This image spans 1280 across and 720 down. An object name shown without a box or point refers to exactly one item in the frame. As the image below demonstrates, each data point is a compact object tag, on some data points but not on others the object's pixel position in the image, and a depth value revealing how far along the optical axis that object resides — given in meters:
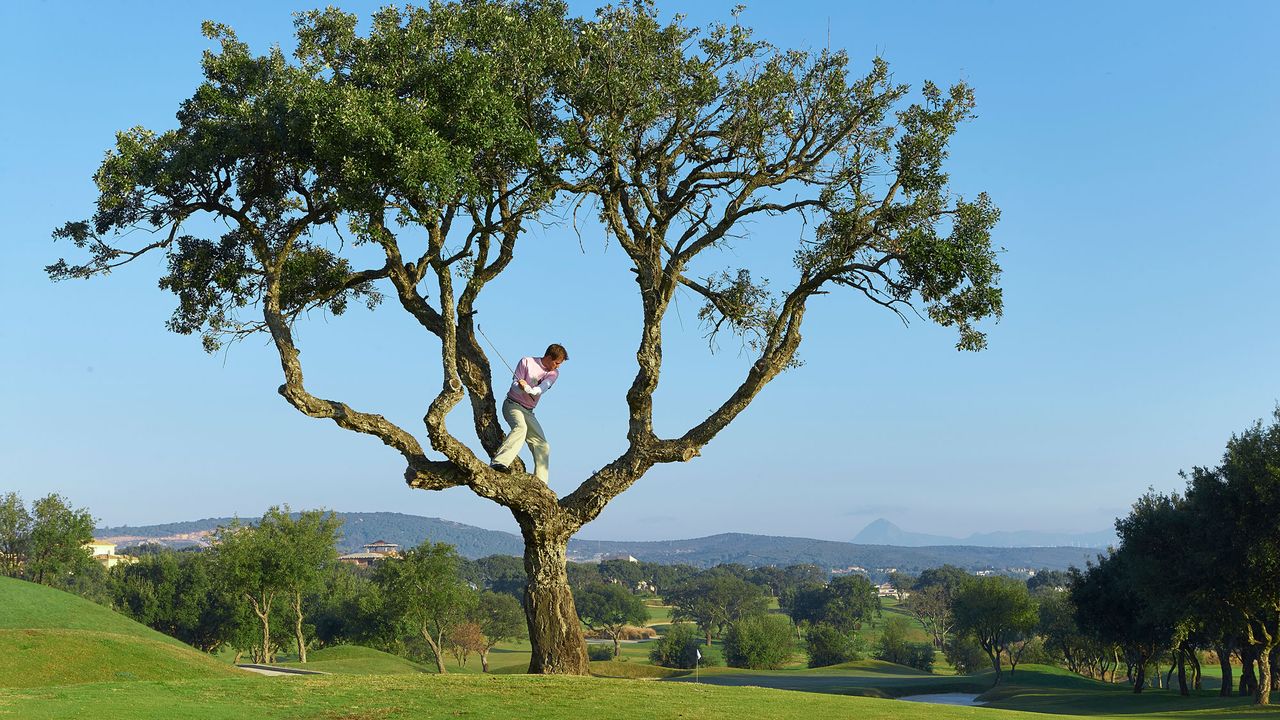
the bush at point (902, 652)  116.25
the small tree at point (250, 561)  63.28
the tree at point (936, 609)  157.12
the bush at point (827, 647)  117.06
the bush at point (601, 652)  124.25
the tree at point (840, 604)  163.50
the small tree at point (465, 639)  100.62
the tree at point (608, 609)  145.88
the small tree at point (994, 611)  80.44
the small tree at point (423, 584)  68.62
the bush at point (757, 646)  112.50
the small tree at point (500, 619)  118.91
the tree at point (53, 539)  76.44
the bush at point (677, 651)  115.00
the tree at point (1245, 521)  37.84
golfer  18.31
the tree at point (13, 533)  76.31
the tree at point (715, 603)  168.62
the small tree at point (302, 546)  64.06
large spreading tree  17.52
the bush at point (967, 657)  113.64
